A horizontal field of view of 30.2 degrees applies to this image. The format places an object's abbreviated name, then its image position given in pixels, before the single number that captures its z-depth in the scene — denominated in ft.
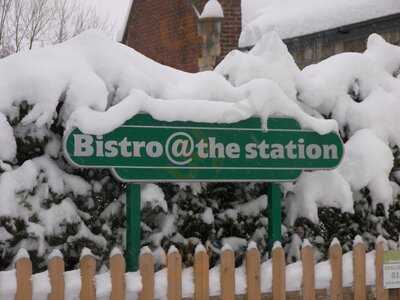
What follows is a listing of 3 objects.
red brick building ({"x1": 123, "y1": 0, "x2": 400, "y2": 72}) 41.64
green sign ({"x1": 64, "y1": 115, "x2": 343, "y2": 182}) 15.19
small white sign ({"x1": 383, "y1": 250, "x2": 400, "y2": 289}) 16.69
